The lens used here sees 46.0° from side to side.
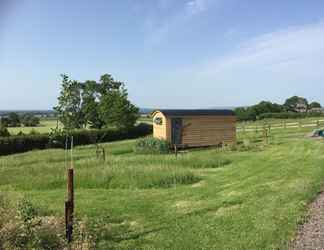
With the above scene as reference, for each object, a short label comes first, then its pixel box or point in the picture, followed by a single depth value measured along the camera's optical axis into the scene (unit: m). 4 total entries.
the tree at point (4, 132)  29.58
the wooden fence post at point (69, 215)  5.42
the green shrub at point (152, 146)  21.36
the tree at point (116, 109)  34.44
